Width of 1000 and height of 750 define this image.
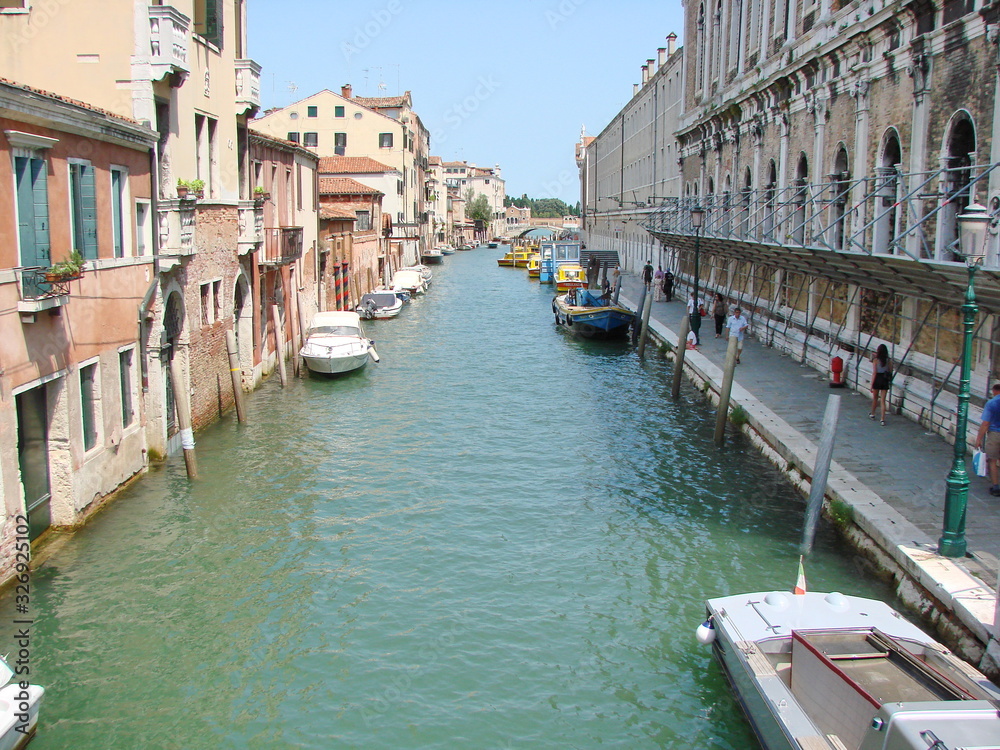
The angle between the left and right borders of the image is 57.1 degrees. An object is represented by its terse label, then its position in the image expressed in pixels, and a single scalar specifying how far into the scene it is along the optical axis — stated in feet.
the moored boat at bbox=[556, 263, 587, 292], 138.00
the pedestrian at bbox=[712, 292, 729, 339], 75.51
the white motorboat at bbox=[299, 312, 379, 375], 66.08
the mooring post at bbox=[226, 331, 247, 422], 50.49
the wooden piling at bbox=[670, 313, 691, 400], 59.57
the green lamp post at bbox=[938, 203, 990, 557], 25.80
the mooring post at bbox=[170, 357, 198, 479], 40.37
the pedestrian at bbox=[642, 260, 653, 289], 109.91
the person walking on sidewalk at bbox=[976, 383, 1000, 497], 31.45
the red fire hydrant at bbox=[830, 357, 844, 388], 51.26
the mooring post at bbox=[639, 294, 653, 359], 77.15
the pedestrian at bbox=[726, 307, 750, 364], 58.90
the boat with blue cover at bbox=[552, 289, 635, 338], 86.53
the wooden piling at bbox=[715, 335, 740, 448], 47.14
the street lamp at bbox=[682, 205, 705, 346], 69.62
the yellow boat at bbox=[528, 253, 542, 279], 185.90
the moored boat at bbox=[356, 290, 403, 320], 109.81
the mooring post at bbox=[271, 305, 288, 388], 62.90
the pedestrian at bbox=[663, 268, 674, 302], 109.19
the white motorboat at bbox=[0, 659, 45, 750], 19.48
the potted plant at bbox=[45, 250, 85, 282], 29.91
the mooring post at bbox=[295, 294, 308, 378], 69.36
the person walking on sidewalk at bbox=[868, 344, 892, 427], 42.45
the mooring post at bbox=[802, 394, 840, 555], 32.42
